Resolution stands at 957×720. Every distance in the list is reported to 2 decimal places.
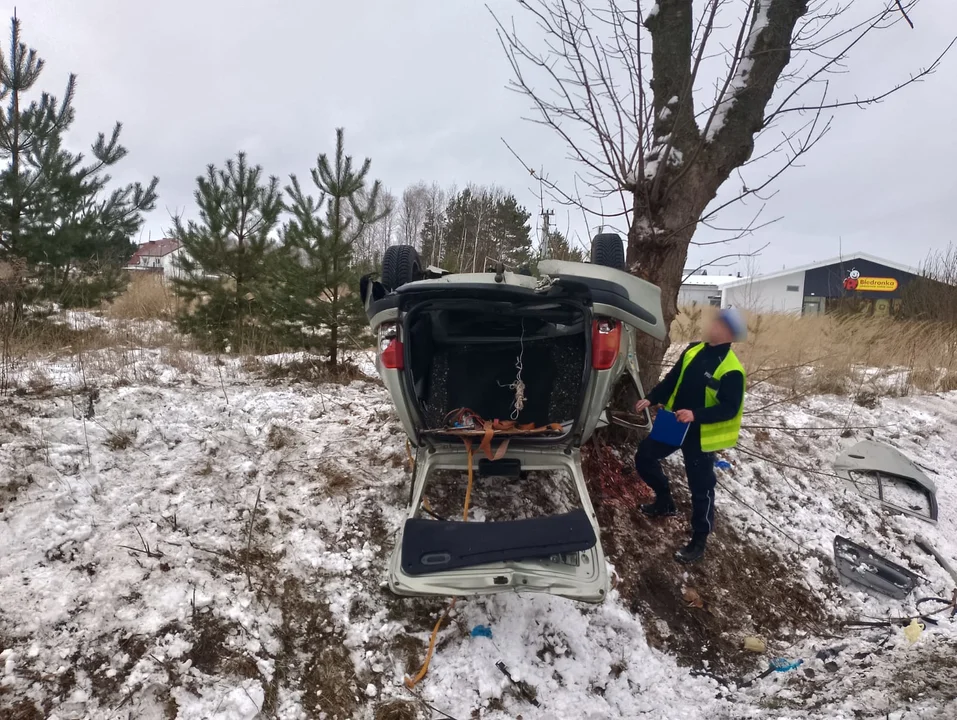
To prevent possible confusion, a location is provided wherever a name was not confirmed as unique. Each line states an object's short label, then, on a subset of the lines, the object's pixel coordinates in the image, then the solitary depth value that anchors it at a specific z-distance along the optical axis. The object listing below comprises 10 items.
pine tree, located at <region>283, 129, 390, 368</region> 6.00
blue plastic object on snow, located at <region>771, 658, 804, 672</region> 2.97
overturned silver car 2.53
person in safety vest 3.37
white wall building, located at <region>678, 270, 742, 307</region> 31.87
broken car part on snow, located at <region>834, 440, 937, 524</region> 4.89
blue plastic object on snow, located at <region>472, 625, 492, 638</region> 2.82
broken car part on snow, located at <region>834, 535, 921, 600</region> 3.82
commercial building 30.65
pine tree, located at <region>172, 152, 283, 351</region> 7.23
